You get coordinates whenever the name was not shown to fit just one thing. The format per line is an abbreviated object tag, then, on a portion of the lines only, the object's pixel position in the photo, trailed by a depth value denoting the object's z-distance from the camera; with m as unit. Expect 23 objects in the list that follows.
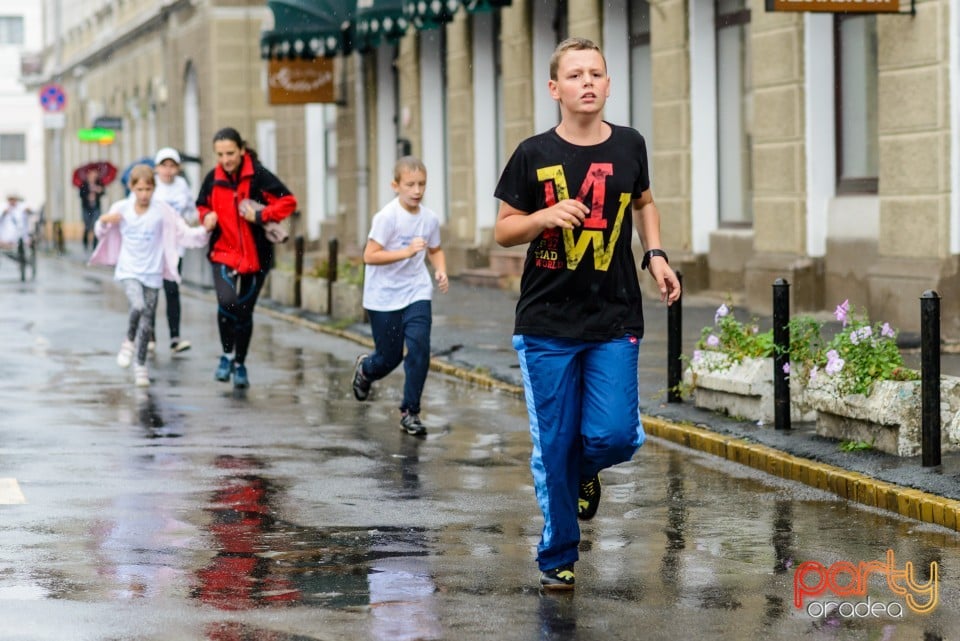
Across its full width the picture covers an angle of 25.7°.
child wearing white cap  18.92
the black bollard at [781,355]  11.38
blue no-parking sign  51.22
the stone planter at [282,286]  25.86
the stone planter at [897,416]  10.16
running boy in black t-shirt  7.22
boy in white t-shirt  12.47
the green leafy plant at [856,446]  10.48
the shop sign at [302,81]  34.81
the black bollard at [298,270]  25.44
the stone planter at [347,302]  21.94
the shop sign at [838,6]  15.84
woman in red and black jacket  15.26
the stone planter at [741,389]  11.74
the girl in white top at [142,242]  16.39
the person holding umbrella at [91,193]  50.94
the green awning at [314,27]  33.47
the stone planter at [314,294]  23.62
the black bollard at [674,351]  12.77
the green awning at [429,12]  27.50
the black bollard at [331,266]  23.08
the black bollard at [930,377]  9.70
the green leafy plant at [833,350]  10.52
